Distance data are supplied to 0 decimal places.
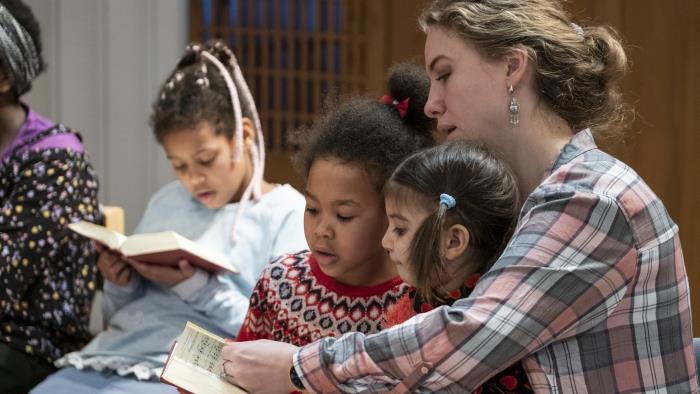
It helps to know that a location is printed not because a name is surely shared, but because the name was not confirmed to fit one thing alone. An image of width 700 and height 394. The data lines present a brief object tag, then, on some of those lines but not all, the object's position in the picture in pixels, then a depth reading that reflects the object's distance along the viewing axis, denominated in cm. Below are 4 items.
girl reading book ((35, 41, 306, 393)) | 338
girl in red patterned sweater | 301
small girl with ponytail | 281
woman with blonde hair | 272
